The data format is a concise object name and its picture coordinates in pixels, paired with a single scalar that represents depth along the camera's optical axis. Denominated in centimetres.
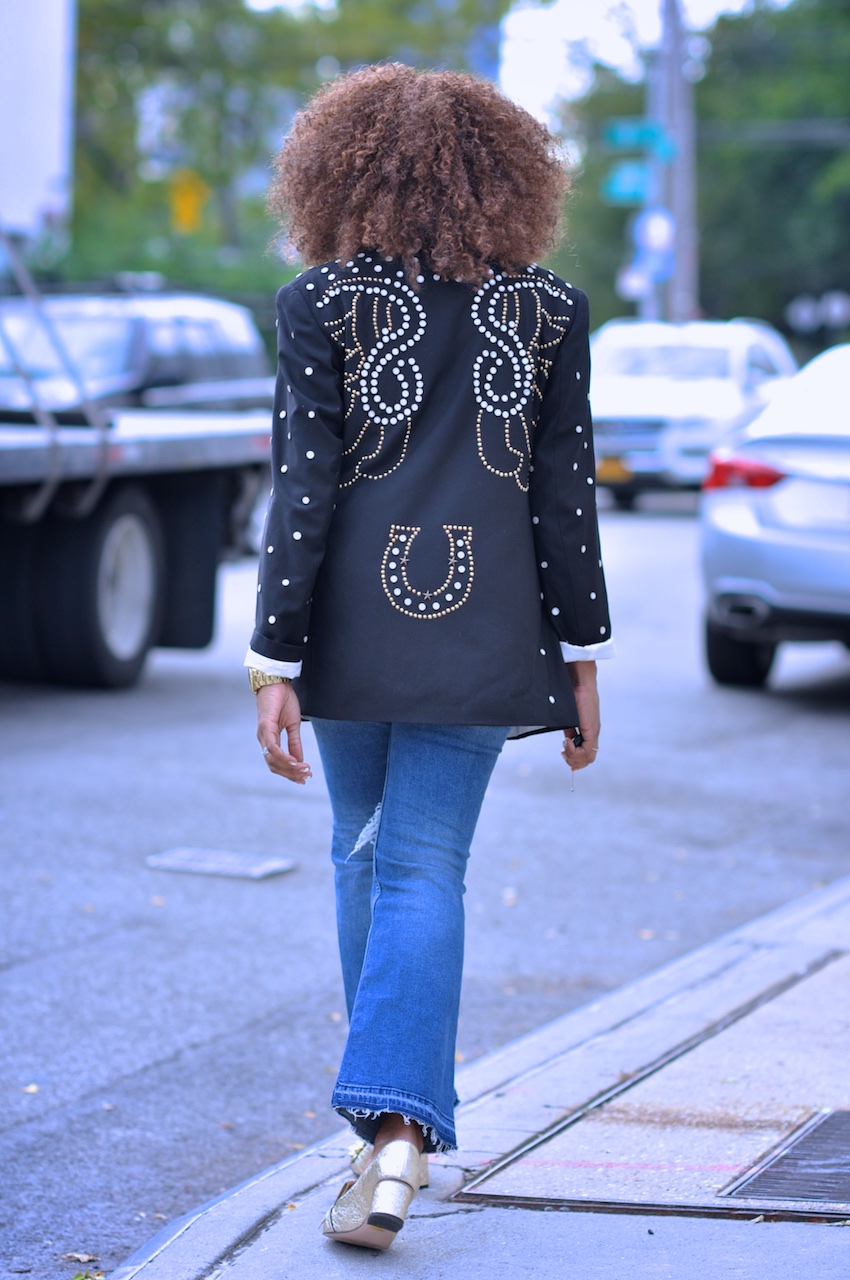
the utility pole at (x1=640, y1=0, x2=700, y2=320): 3112
